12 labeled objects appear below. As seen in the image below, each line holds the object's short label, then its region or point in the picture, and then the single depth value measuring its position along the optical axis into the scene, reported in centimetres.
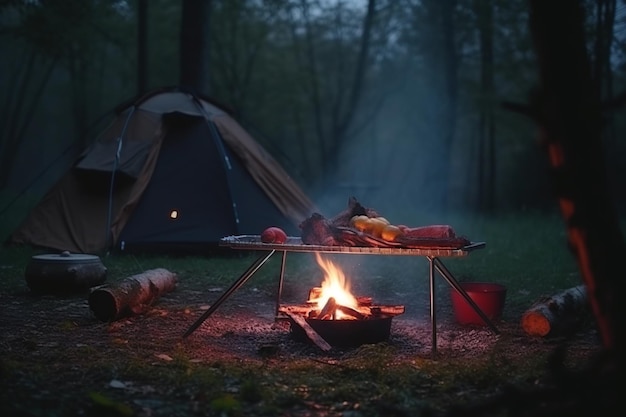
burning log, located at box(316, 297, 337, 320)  570
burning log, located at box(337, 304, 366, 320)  569
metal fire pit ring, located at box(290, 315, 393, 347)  550
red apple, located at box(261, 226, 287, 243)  556
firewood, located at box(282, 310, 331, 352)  534
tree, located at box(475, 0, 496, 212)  1992
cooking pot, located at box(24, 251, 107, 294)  730
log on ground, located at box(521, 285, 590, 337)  590
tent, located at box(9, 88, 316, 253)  1023
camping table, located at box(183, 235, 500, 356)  507
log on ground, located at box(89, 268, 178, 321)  619
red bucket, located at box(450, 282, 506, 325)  638
